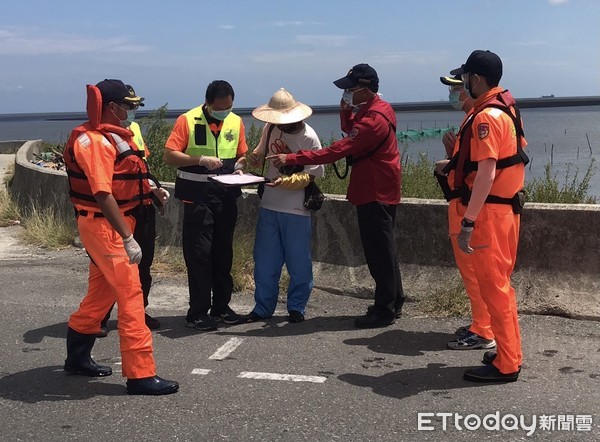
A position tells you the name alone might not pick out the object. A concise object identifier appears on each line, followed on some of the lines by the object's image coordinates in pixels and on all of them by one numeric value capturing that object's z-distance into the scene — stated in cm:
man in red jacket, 641
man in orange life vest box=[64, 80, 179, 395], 489
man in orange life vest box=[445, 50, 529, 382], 508
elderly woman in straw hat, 673
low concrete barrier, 659
